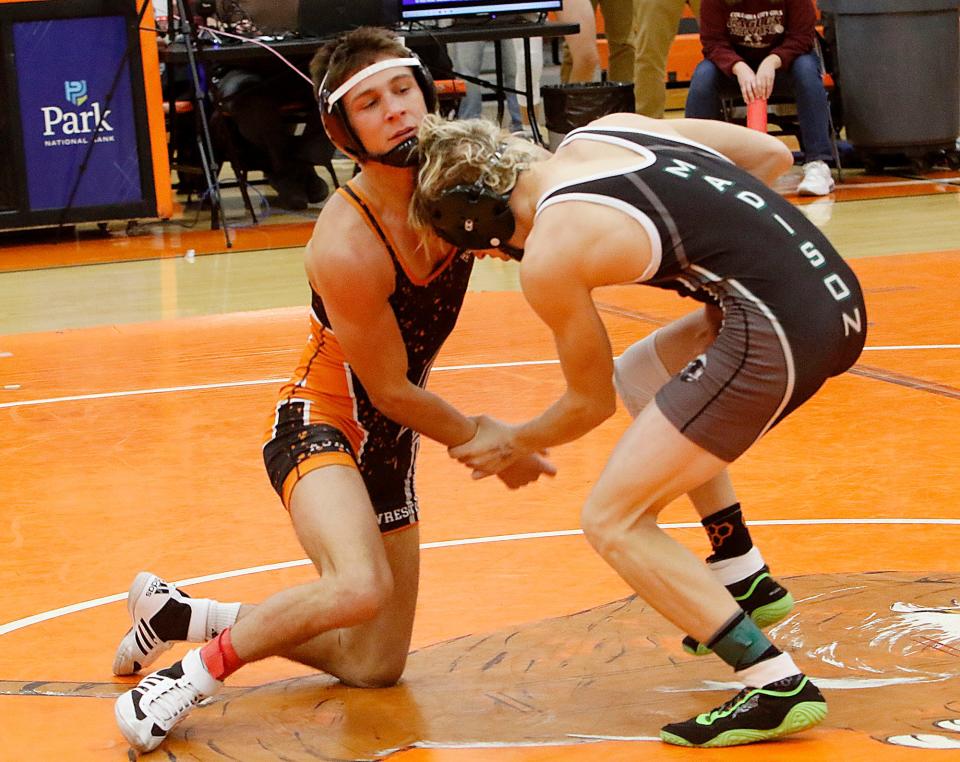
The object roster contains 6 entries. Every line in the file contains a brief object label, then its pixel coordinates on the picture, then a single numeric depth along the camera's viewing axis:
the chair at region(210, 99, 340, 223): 18.62
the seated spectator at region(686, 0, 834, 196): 18.22
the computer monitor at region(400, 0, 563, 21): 18.48
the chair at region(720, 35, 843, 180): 19.00
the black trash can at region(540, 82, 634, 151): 20.03
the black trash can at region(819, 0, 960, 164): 19.47
